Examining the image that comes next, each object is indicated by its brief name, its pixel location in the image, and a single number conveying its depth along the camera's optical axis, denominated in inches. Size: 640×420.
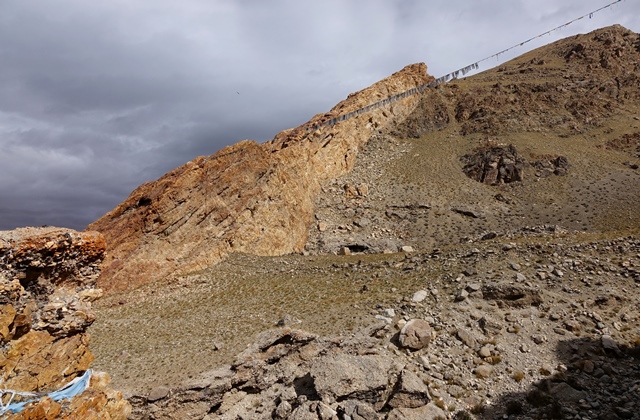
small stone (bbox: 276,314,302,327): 599.5
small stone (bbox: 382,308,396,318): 586.5
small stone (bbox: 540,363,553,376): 460.4
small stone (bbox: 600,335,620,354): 474.0
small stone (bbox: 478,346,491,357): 492.6
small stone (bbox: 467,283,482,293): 612.7
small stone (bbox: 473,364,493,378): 467.9
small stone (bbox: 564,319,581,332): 515.5
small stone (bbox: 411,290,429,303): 615.8
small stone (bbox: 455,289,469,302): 598.9
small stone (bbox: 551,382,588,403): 412.5
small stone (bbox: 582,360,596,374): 451.5
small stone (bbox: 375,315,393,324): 570.7
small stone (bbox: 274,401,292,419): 434.3
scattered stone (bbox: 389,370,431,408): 419.5
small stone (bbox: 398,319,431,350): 509.0
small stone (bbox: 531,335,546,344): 506.9
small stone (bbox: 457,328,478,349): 512.7
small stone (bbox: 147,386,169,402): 445.7
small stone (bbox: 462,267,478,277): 664.4
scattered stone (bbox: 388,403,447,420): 406.3
